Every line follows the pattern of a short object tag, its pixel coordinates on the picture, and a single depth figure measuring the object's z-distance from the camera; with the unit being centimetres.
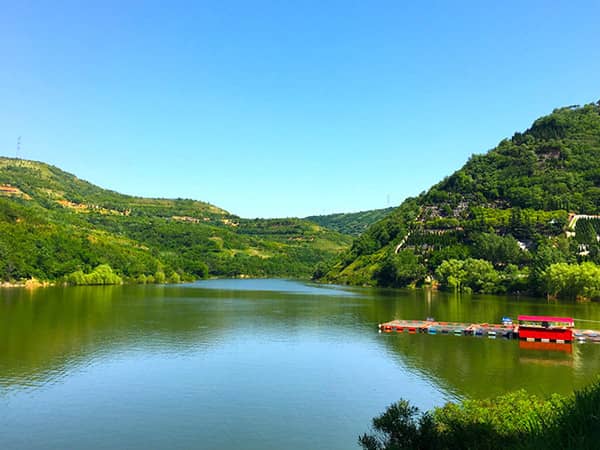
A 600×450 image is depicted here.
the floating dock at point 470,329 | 6462
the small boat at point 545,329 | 6312
